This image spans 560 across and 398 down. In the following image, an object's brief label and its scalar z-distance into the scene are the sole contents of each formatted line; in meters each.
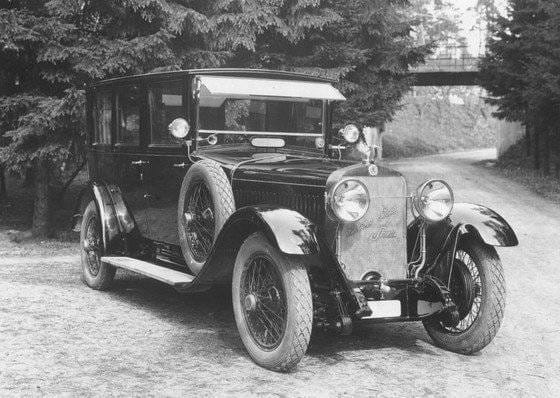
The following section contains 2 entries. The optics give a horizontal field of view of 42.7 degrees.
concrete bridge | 39.66
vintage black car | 4.80
